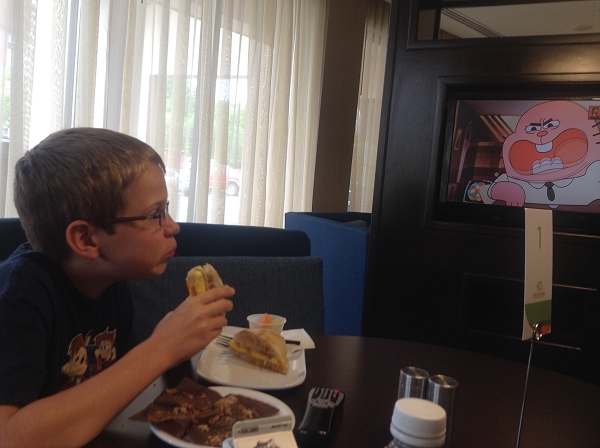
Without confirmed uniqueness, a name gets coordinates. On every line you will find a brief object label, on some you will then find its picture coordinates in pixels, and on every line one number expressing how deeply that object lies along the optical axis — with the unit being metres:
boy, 0.75
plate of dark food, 0.70
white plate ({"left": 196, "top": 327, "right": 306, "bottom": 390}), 0.95
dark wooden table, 0.80
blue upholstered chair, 2.68
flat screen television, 2.19
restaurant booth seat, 1.49
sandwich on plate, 1.02
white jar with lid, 0.58
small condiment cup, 1.21
